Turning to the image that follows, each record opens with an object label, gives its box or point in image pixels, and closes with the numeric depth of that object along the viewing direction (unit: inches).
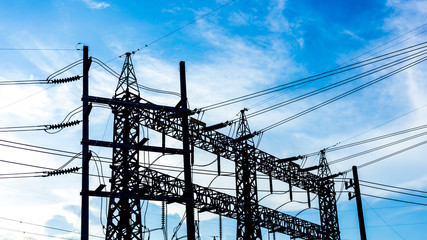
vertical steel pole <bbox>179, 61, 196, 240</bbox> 761.6
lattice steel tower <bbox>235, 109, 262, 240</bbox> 1338.6
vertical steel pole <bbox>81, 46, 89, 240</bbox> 673.0
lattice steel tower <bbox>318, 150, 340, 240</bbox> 1603.1
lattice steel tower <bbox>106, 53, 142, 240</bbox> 1044.5
